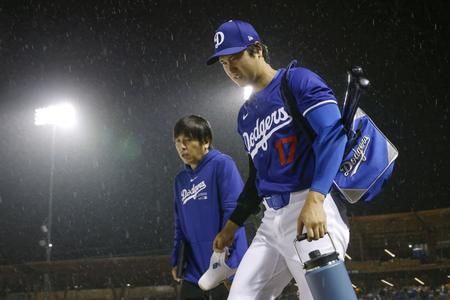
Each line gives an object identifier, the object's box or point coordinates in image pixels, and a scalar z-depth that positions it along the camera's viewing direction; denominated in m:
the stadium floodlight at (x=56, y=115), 21.64
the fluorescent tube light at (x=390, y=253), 13.40
